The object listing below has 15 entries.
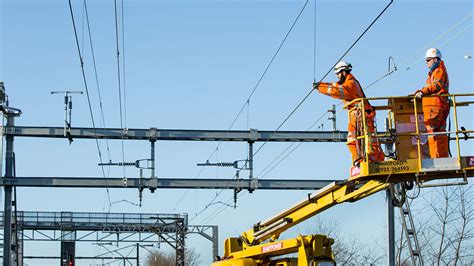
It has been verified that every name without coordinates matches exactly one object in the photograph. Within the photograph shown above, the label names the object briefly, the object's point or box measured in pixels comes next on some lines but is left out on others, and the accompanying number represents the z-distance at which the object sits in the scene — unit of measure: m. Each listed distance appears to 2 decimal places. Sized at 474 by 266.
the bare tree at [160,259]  98.31
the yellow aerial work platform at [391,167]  13.54
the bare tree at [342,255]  41.50
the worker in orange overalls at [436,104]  13.99
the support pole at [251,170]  34.28
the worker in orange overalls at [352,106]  14.02
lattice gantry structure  62.94
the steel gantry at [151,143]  33.06
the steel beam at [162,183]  34.41
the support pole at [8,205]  33.62
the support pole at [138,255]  72.54
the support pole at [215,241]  57.97
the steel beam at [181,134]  32.94
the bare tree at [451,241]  24.96
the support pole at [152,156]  33.90
